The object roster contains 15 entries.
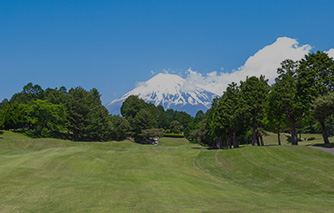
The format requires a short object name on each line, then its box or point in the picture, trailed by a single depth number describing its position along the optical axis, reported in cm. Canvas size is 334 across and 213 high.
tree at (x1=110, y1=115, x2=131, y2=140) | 10638
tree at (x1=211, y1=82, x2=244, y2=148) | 5575
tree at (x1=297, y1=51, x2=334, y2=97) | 4638
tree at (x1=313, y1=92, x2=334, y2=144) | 4119
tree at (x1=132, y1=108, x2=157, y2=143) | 11106
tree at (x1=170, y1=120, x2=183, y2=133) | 15075
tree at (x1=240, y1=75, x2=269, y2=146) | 5334
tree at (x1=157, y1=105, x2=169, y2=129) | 16188
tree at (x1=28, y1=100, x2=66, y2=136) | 8262
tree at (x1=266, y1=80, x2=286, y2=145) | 5006
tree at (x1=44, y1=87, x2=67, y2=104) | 9916
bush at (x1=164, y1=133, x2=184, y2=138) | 13300
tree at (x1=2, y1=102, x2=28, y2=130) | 8175
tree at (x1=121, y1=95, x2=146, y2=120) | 13962
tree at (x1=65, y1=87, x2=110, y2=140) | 9086
